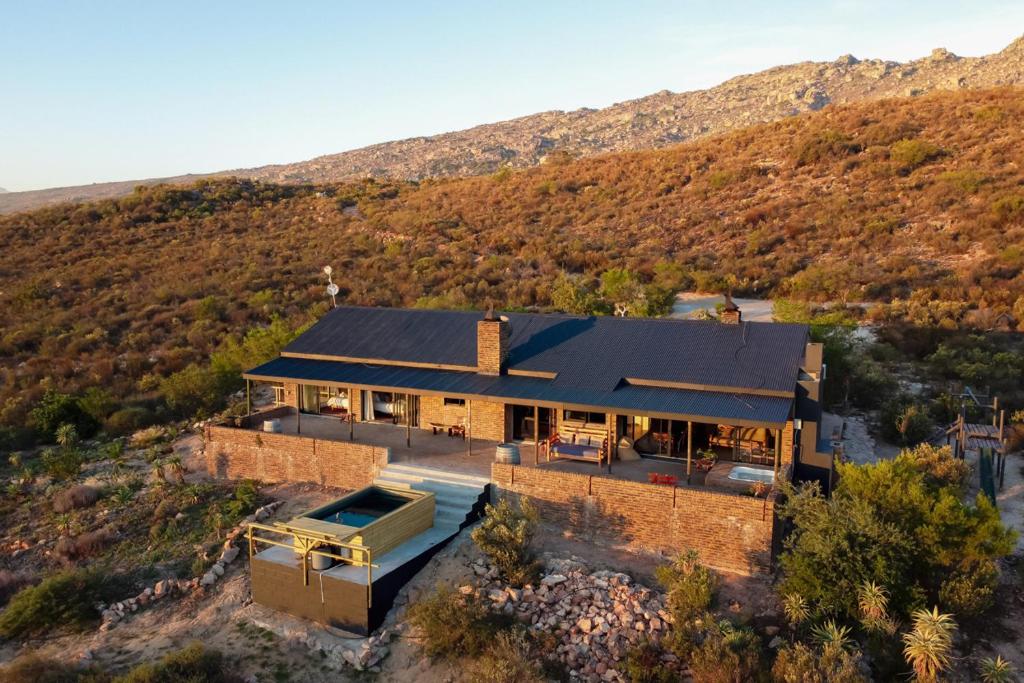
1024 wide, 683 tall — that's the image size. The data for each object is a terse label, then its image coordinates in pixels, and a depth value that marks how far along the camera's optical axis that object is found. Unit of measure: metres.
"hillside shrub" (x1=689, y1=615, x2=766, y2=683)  10.55
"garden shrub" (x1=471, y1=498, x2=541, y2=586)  13.26
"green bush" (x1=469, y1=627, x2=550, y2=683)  10.69
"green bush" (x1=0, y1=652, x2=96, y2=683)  11.09
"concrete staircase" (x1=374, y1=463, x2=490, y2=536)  15.13
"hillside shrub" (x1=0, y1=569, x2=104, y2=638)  13.23
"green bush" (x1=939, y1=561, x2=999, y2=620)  11.82
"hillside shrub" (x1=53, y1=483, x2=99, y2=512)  18.08
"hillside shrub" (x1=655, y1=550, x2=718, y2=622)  11.89
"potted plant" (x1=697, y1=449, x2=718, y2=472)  16.25
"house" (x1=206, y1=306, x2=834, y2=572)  14.52
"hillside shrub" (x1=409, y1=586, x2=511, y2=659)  11.70
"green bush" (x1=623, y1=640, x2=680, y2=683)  10.90
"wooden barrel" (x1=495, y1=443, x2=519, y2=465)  15.98
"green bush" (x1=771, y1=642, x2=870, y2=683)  10.20
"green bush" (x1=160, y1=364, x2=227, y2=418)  25.58
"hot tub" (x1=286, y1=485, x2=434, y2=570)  13.20
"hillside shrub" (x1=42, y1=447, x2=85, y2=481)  20.22
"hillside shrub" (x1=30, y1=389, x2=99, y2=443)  24.48
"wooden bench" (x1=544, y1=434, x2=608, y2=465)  16.70
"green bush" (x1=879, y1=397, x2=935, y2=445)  19.86
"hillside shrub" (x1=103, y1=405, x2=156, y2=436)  24.67
